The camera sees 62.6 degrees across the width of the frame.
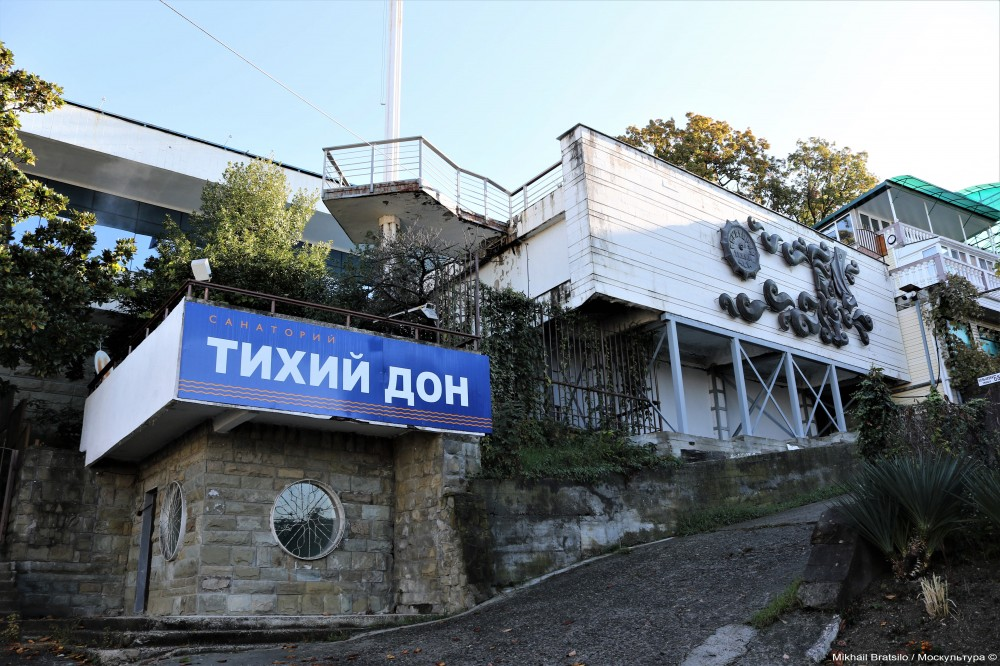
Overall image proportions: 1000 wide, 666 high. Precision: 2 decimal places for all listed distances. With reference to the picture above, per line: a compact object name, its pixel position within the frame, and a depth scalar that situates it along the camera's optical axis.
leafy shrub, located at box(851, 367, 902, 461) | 9.51
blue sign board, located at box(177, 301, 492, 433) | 9.52
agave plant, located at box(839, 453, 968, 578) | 6.94
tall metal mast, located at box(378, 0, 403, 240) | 20.14
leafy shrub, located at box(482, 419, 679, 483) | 11.59
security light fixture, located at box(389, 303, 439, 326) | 11.83
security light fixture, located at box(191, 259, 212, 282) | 10.18
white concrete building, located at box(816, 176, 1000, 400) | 22.12
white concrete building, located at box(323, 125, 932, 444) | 15.98
